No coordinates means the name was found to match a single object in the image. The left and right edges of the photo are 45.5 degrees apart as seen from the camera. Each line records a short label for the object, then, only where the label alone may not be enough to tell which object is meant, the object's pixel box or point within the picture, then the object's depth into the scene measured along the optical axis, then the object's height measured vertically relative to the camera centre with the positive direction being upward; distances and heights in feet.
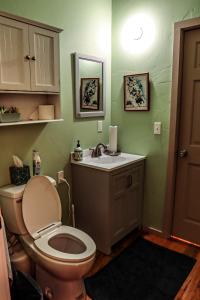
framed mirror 7.57 +0.83
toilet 5.08 -3.01
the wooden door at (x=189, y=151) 7.04 -1.22
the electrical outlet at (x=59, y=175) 7.39 -1.99
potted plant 5.42 -0.08
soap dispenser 7.63 -1.35
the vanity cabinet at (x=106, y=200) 7.02 -2.76
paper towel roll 8.50 -0.95
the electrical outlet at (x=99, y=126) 8.58 -0.53
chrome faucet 8.24 -1.37
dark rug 5.91 -4.41
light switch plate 7.84 -0.53
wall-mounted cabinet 5.14 +1.09
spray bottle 6.49 -1.41
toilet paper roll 6.41 -0.03
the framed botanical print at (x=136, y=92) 7.93 +0.65
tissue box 5.99 -1.61
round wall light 7.61 +2.54
